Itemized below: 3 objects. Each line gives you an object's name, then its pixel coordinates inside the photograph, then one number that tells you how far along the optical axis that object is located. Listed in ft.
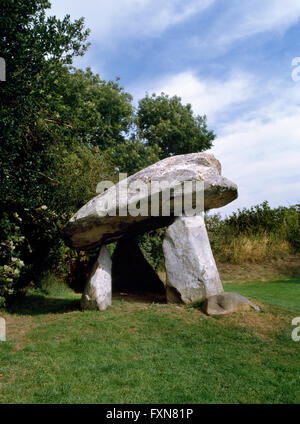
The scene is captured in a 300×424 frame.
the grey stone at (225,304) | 23.09
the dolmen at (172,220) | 23.94
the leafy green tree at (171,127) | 81.25
